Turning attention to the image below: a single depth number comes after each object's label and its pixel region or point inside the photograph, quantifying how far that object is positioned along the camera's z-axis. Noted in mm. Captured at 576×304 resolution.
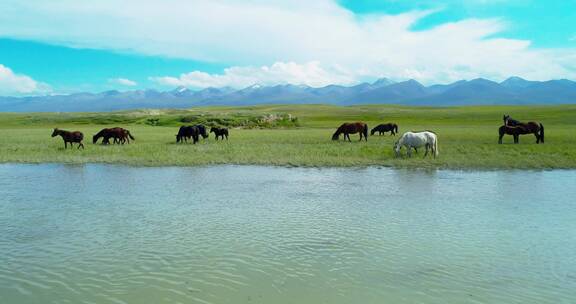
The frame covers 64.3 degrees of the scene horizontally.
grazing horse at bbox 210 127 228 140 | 37219
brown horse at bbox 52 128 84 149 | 28672
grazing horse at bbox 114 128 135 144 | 31920
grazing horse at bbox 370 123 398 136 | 42525
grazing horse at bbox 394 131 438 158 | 23859
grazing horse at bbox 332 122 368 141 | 34781
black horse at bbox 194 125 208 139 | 36281
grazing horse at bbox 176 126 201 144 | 33000
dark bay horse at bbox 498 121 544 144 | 30406
